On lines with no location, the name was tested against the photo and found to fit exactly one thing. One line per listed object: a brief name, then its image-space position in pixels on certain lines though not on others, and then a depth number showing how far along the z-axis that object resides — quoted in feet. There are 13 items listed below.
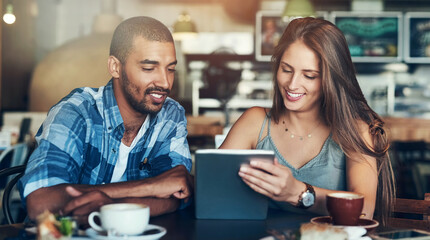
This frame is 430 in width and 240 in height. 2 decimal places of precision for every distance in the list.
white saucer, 3.64
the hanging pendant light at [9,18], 12.50
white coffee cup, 3.57
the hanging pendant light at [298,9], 19.04
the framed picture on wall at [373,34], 26.43
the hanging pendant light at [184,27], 22.98
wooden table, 4.13
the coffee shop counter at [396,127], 18.37
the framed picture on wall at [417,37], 26.18
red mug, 4.09
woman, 5.95
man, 5.23
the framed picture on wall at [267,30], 26.89
